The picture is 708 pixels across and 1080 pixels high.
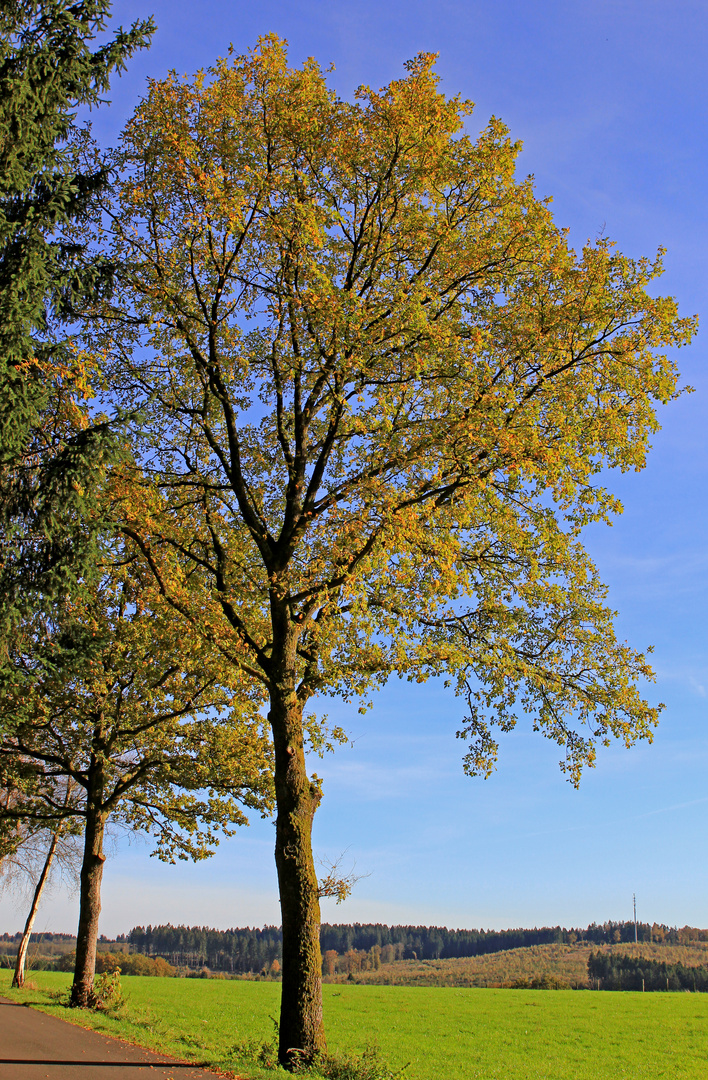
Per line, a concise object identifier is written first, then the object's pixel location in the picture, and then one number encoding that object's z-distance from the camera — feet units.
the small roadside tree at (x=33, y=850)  76.59
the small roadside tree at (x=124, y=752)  66.74
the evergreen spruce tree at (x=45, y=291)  40.27
